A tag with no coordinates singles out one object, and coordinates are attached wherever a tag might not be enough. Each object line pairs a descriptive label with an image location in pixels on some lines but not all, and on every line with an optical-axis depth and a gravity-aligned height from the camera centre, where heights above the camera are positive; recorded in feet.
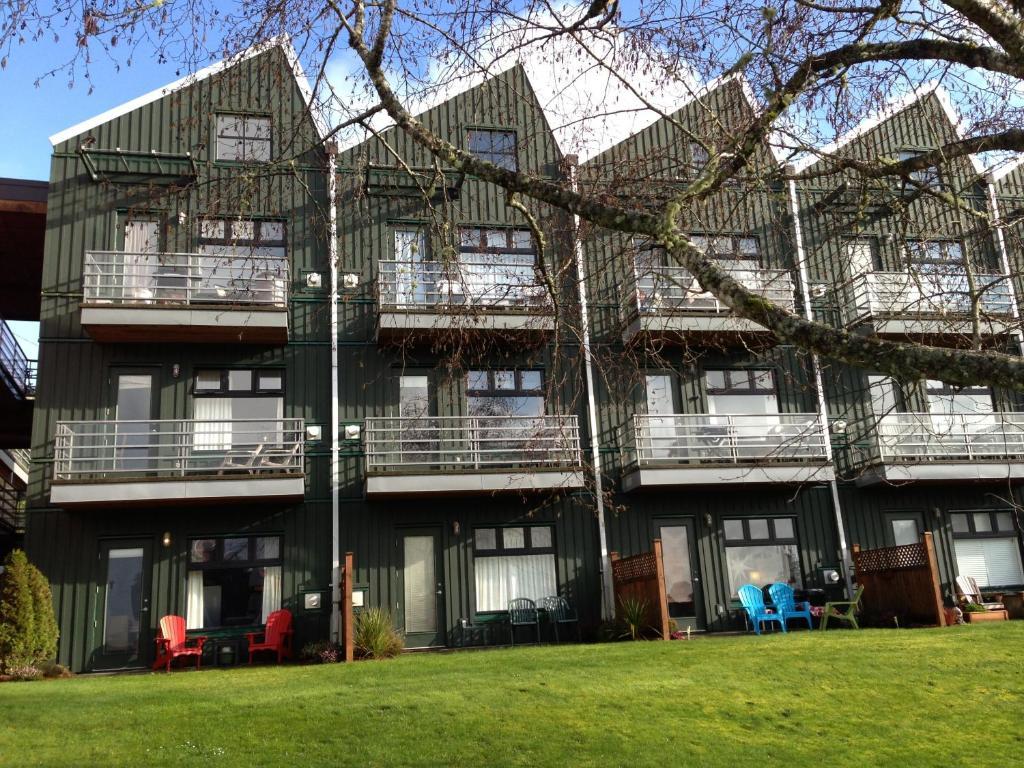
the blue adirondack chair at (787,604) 53.78 -0.80
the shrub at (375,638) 49.03 -1.23
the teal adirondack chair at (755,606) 53.52 -0.83
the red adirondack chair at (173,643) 48.75 -0.85
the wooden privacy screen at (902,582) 50.16 +0.03
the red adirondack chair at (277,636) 50.01 -0.80
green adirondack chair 51.57 -1.43
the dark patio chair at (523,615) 54.19 -0.53
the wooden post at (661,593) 48.88 +0.20
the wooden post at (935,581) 49.29 -0.01
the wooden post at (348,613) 48.21 +0.17
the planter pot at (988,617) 53.72 -2.22
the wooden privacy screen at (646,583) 48.98 +0.87
